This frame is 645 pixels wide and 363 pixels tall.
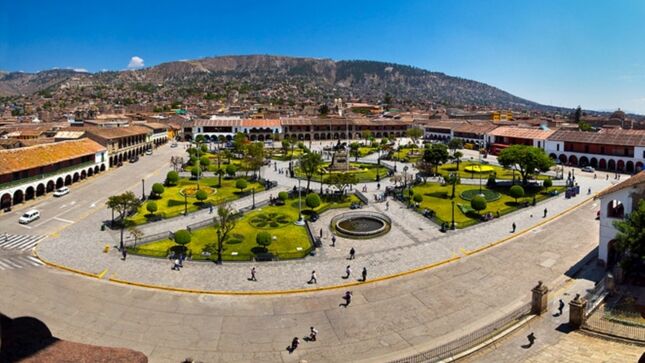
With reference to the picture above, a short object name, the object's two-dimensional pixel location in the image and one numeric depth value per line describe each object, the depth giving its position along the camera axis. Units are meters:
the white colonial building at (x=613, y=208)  22.73
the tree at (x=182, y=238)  26.92
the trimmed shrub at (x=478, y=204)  34.28
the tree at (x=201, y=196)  37.81
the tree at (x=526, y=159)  44.28
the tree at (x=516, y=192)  39.56
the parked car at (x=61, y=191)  42.28
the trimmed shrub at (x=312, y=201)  35.03
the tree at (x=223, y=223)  25.73
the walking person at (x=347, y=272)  23.35
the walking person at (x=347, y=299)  20.14
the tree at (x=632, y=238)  18.92
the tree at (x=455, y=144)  70.38
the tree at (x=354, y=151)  68.48
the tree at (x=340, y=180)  40.56
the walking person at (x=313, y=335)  16.94
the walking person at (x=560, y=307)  18.16
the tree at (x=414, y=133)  81.69
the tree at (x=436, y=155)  51.28
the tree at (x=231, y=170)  49.41
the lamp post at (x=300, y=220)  33.53
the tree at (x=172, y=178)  46.30
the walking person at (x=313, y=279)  22.59
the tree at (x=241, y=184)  43.66
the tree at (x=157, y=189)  40.19
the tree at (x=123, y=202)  30.08
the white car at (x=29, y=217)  33.13
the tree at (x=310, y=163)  42.00
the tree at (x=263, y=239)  26.89
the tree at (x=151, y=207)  34.44
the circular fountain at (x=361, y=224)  30.56
